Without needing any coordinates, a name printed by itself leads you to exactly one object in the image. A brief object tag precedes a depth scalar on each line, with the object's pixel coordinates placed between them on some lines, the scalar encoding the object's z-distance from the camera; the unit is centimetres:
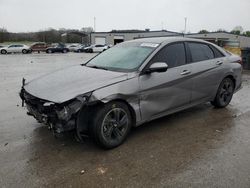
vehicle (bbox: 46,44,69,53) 2996
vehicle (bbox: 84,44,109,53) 3185
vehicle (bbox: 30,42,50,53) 3014
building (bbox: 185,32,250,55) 3382
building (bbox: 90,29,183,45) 4151
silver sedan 267
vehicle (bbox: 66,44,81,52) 3430
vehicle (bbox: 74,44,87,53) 3266
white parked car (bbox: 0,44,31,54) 2776
